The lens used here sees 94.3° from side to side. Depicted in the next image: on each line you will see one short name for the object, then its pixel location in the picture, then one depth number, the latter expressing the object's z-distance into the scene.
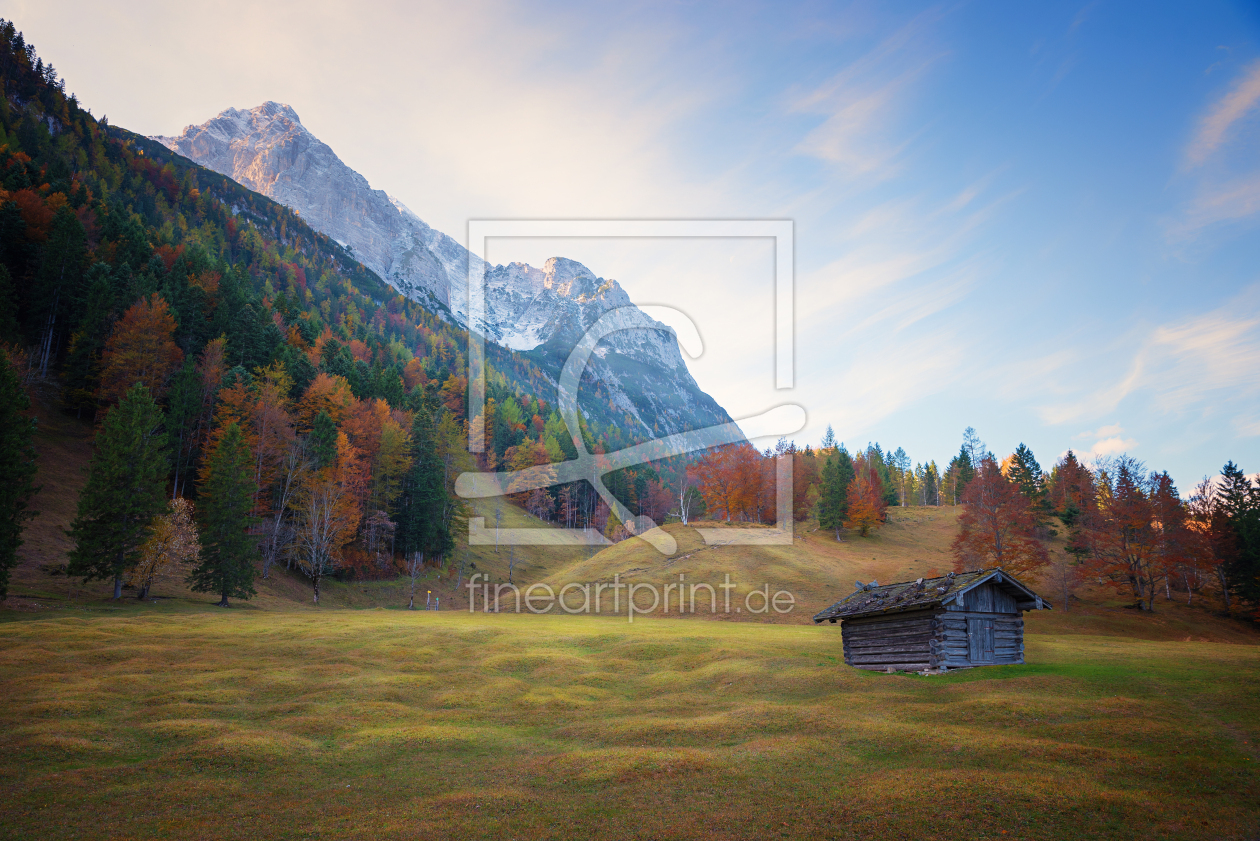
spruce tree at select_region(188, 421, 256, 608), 48.22
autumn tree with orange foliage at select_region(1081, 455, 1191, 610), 61.91
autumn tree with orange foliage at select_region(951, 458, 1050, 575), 63.03
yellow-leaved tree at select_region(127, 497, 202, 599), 44.06
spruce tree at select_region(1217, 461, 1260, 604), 63.00
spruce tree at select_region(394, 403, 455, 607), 75.62
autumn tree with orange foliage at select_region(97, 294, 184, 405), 63.06
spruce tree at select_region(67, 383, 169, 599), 41.75
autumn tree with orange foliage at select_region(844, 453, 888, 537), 95.06
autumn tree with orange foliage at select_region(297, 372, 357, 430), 74.50
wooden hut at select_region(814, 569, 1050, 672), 29.67
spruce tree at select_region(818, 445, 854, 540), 97.69
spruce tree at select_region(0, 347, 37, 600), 35.22
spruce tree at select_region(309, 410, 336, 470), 67.44
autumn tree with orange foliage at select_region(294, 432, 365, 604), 59.88
